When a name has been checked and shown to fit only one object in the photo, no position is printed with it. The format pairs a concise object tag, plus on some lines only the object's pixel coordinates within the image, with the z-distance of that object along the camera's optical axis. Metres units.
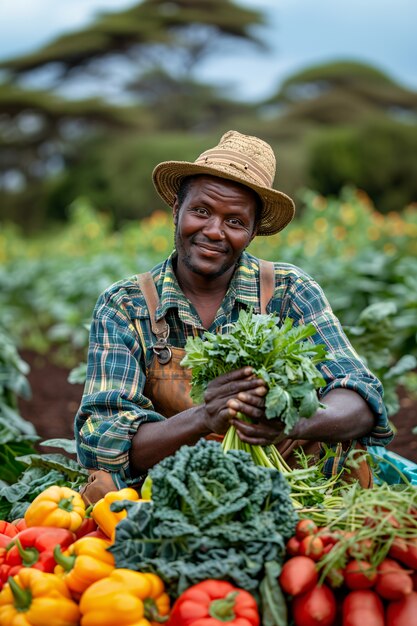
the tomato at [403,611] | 2.15
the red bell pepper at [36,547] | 2.42
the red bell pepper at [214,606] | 2.10
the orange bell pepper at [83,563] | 2.30
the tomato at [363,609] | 2.14
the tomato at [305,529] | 2.29
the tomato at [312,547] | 2.23
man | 2.89
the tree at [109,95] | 29.91
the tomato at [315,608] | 2.15
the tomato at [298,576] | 2.16
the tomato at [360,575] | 2.19
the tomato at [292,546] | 2.27
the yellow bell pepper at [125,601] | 2.15
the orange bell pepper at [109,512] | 2.52
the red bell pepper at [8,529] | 2.73
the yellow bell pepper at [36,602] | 2.24
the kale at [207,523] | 2.21
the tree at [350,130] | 21.41
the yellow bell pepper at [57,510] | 2.58
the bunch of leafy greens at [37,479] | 3.29
